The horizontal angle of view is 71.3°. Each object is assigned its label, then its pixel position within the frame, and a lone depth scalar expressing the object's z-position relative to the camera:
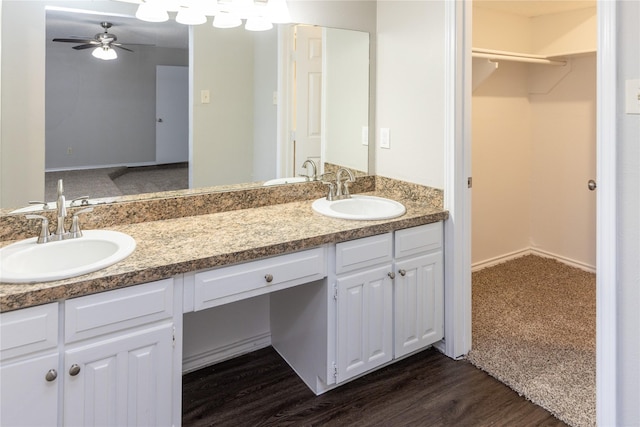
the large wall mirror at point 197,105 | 1.78
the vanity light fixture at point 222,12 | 1.89
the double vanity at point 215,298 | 1.25
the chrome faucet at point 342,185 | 2.35
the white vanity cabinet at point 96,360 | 1.22
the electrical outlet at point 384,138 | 2.47
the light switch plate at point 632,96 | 1.33
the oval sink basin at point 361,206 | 2.14
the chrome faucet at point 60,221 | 1.60
